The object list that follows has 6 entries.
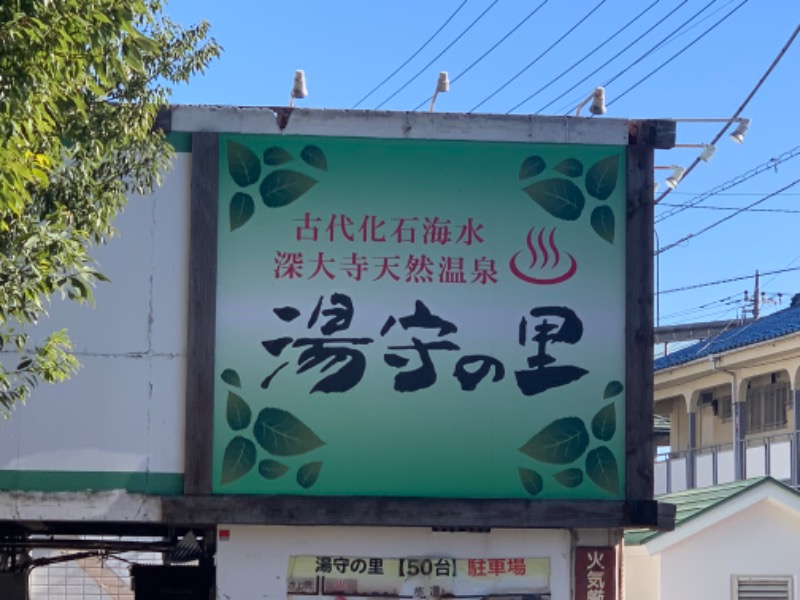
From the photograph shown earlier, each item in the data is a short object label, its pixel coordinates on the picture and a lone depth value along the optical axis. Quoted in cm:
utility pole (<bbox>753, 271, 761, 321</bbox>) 5491
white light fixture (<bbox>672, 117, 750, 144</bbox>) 1573
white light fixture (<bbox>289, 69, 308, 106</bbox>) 1521
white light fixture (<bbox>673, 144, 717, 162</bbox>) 1548
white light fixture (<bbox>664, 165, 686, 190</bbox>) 1552
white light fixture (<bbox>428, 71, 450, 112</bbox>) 1521
